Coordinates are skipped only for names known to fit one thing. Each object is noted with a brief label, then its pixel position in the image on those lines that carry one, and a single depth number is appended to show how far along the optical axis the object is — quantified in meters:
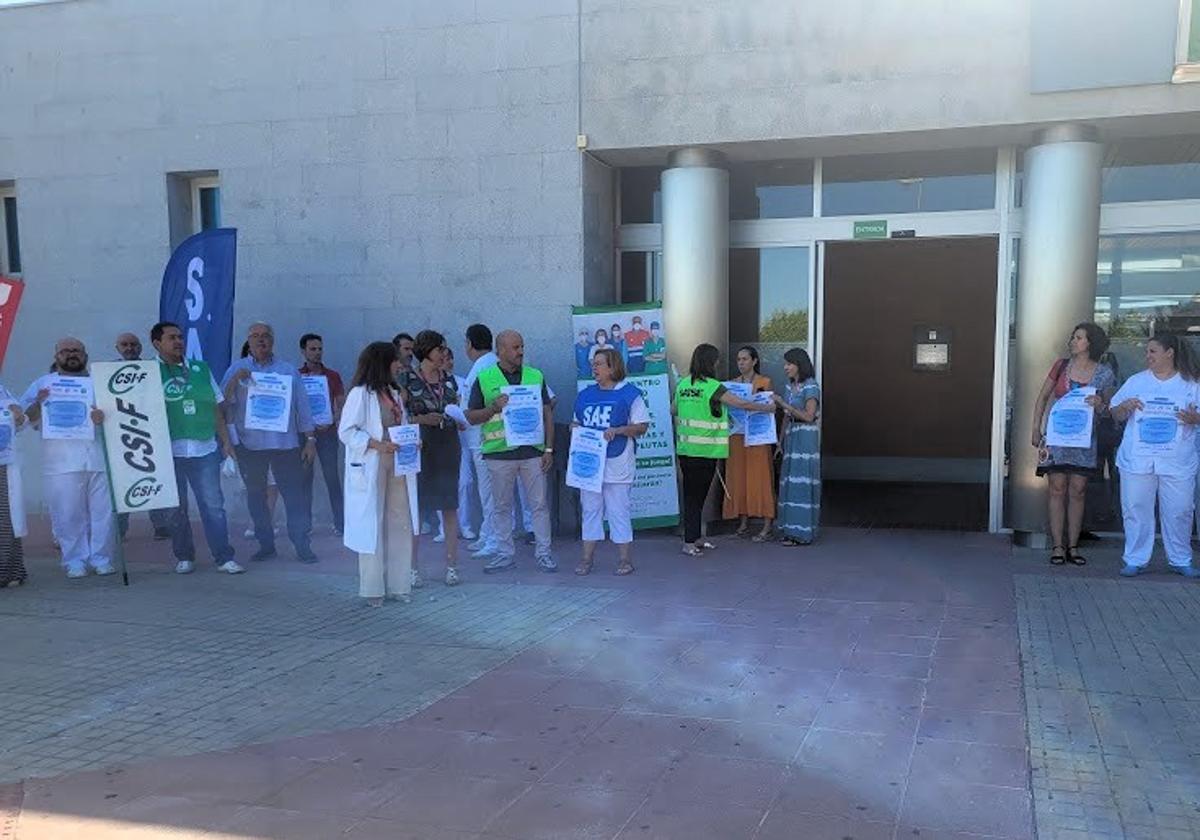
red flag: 7.05
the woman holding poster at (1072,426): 7.60
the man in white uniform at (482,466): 8.44
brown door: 14.55
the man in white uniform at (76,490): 7.78
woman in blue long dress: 8.48
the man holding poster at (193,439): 7.86
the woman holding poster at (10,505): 7.46
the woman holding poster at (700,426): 7.96
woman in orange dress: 8.88
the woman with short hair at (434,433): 7.34
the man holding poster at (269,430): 8.16
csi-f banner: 7.48
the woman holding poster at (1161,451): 7.31
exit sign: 9.14
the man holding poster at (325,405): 9.05
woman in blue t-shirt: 7.54
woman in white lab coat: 6.66
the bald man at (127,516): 8.36
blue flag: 8.88
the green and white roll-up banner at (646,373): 8.86
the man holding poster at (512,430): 7.52
